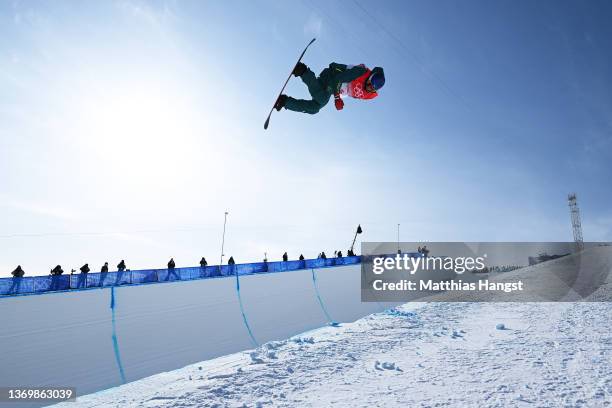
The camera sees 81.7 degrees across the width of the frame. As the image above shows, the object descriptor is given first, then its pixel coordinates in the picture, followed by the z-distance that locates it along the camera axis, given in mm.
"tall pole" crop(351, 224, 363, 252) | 36500
